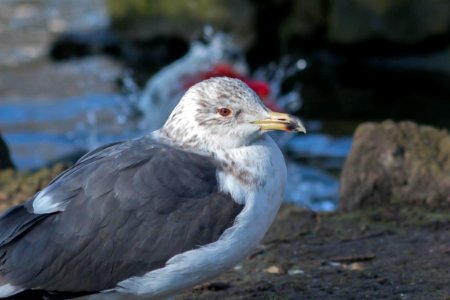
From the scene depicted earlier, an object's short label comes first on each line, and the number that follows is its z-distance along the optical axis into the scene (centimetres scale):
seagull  811
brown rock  1183
